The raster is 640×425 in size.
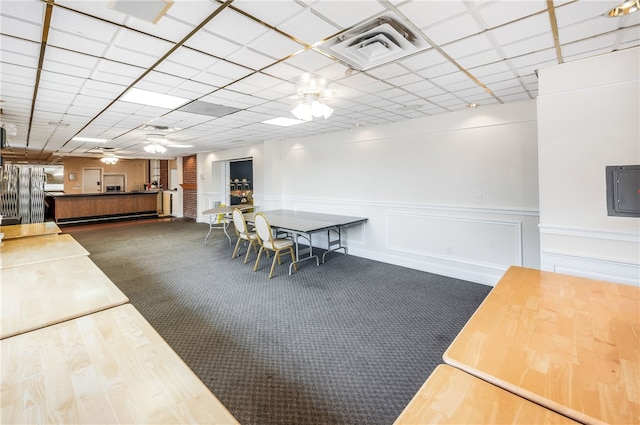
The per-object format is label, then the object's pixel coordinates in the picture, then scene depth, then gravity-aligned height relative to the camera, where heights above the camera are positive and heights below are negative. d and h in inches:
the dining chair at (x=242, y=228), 192.7 -8.2
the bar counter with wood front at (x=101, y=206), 367.6 +17.7
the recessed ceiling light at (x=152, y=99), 121.9 +53.9
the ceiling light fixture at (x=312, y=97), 113.0 +51.1
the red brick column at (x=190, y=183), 391.5 +45.6
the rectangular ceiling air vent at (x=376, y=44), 73.5 +48.6
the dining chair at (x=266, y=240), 168.3 -14.3
